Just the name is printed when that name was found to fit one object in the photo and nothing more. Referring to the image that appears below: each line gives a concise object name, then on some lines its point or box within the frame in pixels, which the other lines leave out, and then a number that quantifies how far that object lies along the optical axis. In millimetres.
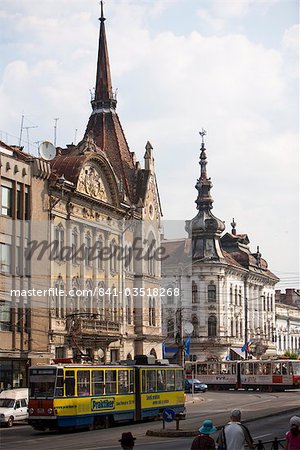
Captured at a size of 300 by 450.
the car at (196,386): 73625
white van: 41094
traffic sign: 31253
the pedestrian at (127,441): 14812
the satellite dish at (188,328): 75250
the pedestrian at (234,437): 14828
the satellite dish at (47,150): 58278
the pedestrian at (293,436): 14734
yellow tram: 35344
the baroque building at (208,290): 104938
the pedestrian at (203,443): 14875
